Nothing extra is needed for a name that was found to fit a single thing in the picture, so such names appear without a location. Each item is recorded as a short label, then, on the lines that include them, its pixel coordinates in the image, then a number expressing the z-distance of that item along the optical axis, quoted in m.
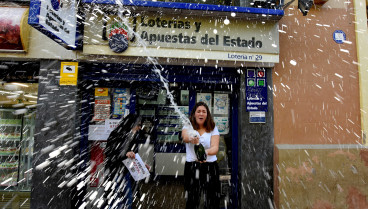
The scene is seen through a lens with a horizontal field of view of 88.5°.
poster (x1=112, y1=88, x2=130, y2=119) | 4.22
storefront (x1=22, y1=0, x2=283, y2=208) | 3.78
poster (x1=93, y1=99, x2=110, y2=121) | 4.16
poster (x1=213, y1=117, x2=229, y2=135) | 4.45
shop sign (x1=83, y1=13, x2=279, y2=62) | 3.80
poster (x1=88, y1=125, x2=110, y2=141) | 4.08
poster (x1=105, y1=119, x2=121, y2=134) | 4.12
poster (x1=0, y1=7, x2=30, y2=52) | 3.53
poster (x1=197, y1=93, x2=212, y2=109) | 4.47
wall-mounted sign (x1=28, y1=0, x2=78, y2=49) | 2.60
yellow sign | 3.85
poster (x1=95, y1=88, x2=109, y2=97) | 4.22
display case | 4.81
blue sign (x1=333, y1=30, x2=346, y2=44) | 4.31
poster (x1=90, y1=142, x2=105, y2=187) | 4.09
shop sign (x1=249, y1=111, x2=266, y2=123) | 4.05
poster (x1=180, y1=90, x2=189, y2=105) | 4.72
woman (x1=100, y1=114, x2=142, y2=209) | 3.02
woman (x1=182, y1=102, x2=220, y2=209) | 2.64
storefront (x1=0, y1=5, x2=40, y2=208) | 4.06
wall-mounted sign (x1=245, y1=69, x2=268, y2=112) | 4.09
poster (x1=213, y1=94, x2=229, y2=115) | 4.48
